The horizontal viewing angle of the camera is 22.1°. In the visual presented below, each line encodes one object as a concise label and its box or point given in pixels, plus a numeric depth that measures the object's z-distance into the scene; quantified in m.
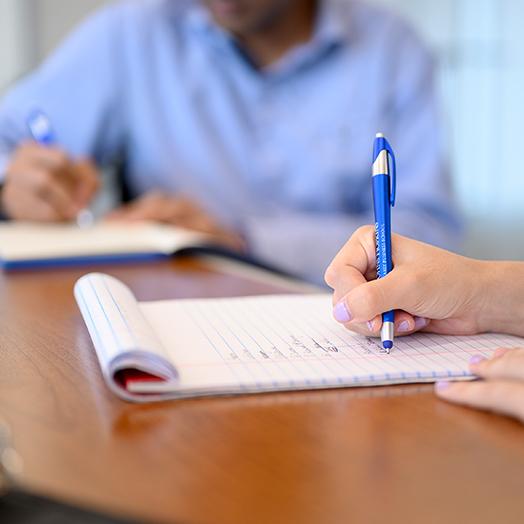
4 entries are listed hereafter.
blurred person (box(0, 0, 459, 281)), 1.80
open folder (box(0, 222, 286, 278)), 1.21
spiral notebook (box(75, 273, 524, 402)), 0.74
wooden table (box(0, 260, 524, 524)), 0.61
